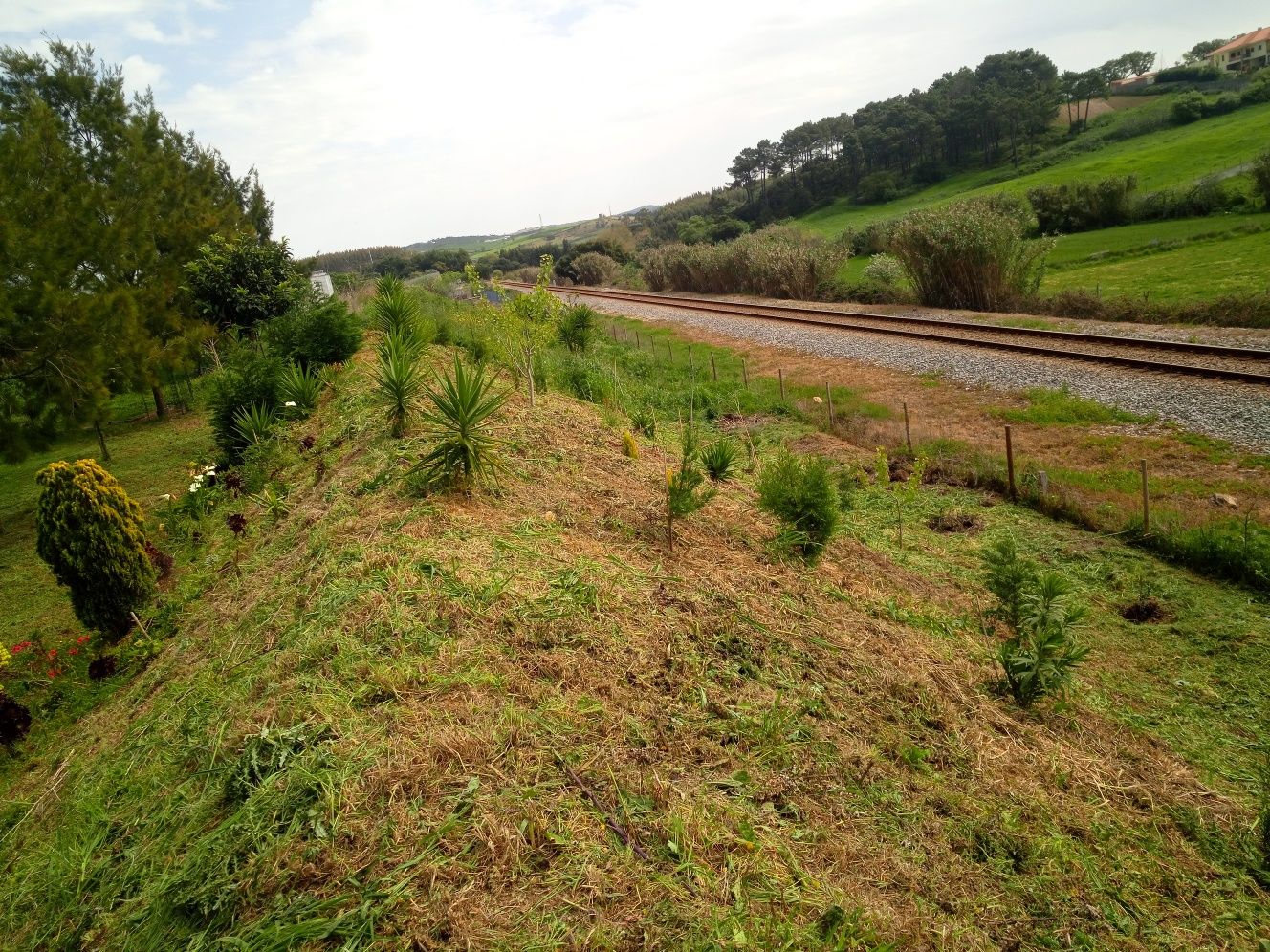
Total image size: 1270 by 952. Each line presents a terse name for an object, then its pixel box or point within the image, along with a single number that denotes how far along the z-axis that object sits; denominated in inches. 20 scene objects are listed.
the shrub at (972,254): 736.3
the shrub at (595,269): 1889.8
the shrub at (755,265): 1101.7
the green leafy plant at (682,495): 224.9
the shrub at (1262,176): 982.4
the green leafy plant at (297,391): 436.1
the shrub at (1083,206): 1249.4
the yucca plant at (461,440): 228.5
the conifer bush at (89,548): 258.4
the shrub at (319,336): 513.0
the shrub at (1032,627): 172.9
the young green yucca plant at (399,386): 296.8
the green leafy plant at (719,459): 285.3
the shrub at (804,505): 237.8
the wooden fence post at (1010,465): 328.0
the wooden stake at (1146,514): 271.5
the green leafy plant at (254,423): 410.9
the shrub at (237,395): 434.9
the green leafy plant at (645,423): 382.6
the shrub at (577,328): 698.8
